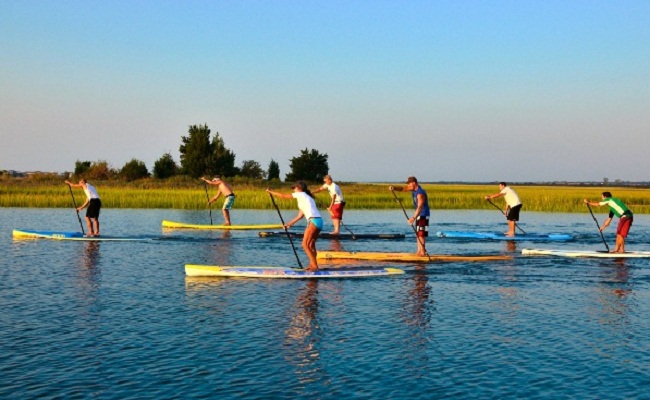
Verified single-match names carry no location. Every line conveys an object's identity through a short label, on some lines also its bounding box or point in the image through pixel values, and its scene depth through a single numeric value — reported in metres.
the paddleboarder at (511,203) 28.77
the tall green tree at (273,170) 117.06
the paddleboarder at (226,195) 32.03
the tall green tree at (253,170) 114.88
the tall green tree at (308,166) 113.44
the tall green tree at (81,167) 101.88
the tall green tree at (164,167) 97.88
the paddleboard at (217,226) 32.09
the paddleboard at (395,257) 21.44
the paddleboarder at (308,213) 16.89
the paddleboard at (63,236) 26.45
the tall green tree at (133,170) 94.00
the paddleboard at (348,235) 28.73
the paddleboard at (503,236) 29.33
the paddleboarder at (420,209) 20.97
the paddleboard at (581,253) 22.81
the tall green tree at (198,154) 98.56
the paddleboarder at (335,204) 27.38
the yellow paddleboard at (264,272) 17.12
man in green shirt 22.50
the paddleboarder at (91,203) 26.55
